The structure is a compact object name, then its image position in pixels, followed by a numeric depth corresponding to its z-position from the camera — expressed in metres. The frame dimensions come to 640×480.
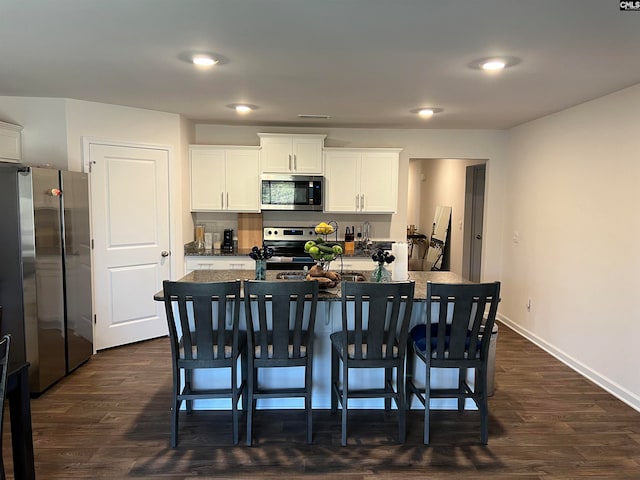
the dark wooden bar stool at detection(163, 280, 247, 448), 2.44
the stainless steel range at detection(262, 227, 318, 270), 5.27
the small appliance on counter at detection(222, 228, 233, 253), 5.17
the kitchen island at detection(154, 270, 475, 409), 3.03
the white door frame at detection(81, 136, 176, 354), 4.00
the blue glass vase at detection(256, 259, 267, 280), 3.08
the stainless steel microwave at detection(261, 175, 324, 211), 4.98
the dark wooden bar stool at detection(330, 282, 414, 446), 2.49
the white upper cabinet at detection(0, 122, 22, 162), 3.59
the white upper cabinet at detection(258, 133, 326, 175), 4.91
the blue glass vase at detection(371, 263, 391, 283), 3.04
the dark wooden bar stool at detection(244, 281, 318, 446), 2.49
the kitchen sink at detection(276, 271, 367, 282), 3.30
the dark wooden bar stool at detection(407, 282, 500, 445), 2.52
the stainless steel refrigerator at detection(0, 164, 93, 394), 3.10
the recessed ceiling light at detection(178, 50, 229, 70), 2.62
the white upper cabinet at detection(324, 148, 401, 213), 5.02
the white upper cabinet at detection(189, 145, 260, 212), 4.92
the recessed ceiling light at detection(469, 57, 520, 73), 2.64
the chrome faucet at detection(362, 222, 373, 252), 5.38
